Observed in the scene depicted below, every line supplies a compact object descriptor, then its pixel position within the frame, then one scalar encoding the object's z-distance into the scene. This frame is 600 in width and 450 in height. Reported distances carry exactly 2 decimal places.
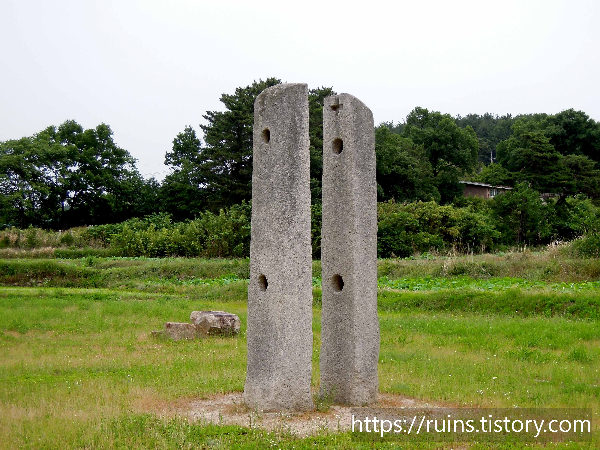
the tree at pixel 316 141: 40.74
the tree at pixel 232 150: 45.28
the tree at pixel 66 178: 49.16
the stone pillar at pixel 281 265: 8.69
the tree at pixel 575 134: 55.72
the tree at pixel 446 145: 55.88
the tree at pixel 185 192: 51.75
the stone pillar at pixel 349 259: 9.28
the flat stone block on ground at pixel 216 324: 15.82
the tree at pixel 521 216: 40.38
